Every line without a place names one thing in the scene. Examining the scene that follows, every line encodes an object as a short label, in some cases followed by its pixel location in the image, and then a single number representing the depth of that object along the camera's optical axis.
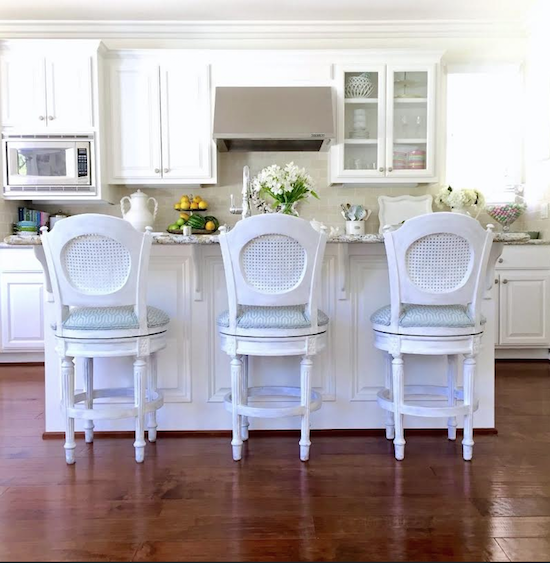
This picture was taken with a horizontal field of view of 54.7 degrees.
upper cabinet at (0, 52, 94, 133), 3.85
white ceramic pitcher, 3.97
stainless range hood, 3.78
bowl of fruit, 4.14
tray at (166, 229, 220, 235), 4.18
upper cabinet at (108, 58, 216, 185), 3.92
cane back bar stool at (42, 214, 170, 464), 1.98
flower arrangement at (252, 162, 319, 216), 2.39
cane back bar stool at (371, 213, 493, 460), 2.02
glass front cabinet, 3.92
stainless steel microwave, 3.87
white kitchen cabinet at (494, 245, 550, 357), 3.89
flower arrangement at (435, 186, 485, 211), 4.09
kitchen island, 2.42
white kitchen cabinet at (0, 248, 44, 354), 3.87
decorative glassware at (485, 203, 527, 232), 4.16
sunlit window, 4.38
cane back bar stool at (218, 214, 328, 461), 1.99
